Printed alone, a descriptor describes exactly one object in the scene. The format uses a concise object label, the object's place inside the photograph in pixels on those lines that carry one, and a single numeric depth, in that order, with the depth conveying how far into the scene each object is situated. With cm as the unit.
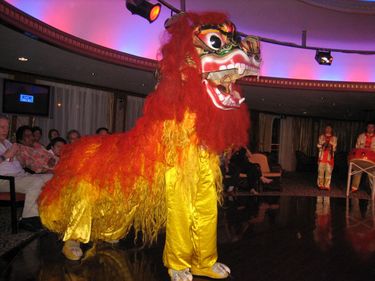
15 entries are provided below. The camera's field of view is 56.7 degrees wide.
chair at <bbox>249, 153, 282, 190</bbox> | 698
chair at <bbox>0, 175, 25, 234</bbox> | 297
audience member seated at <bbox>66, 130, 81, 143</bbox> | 459
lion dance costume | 193
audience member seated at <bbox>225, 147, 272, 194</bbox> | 623
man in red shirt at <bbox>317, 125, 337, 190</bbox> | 701
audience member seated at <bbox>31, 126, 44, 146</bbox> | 505
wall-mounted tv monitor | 595
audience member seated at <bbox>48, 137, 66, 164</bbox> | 424
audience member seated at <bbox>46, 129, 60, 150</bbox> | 569
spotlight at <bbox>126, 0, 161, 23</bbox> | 409
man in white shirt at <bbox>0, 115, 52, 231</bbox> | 312
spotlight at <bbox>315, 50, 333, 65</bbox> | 639
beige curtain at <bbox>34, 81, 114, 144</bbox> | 681
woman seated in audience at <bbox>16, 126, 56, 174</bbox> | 380
